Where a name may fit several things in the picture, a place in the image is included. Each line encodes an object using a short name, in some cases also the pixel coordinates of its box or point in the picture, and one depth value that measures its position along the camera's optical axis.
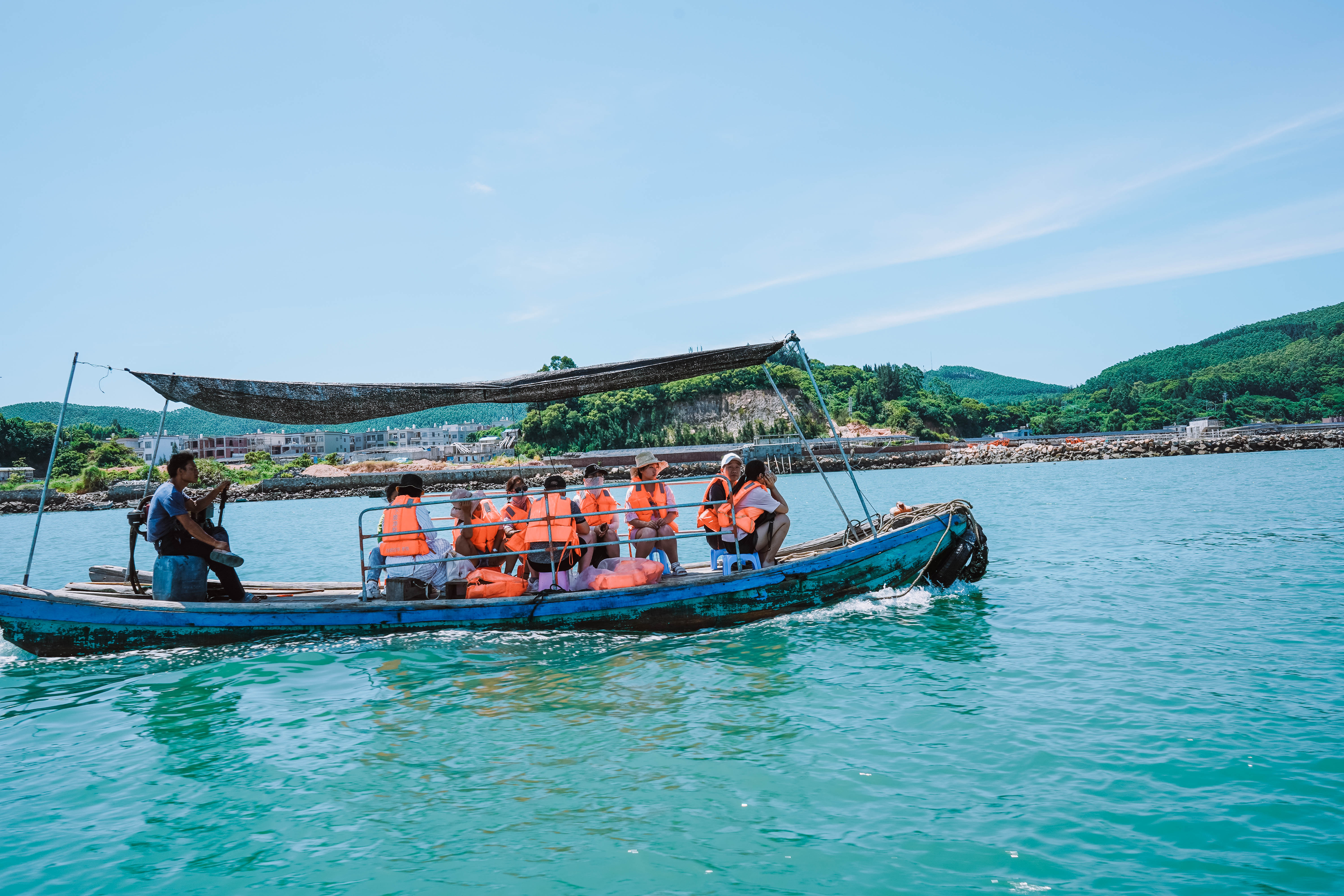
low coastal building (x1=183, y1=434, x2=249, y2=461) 161.12
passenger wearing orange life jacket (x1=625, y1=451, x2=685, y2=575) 10.51
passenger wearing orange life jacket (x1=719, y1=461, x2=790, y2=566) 10.16
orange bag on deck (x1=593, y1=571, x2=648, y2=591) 9.98
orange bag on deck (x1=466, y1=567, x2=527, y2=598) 10.06
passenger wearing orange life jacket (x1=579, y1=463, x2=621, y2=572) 10.27
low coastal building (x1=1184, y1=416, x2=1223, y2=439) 96.00
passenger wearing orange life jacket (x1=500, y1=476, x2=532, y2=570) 10.47
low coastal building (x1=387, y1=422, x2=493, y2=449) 194.00
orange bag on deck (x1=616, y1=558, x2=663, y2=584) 10.05
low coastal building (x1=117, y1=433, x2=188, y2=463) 122.66
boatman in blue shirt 9.20
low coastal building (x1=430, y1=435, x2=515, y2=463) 125.12
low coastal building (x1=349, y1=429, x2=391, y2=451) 186.88
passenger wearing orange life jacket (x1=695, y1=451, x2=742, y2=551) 10.05
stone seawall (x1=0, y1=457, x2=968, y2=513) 76.56
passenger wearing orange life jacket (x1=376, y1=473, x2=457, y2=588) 9.84
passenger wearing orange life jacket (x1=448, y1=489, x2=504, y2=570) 10.56
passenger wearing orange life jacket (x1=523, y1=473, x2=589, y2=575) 9.88
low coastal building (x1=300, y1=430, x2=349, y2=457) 167.25
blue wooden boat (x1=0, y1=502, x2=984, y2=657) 9.72
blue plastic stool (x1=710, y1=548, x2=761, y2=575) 10.27
